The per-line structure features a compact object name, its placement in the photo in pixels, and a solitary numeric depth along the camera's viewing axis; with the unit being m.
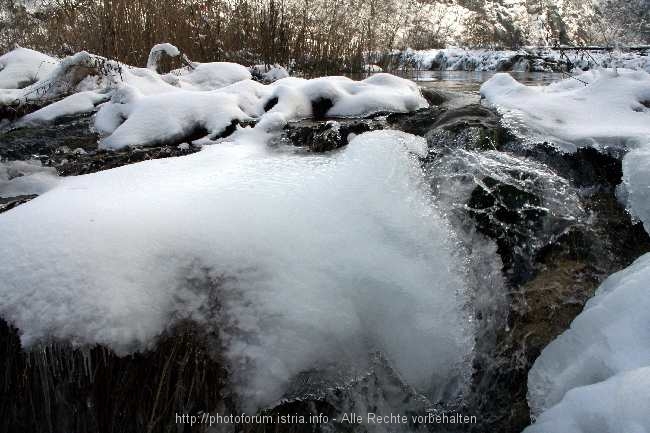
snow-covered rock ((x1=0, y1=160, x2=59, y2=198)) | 1.65
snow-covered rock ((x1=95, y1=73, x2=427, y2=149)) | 2.11
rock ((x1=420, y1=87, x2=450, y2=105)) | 2.96
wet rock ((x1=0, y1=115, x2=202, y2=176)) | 1.86
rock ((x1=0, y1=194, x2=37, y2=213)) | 1.41
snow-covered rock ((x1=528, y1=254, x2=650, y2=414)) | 0.78
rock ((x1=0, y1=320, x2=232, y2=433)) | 0.81
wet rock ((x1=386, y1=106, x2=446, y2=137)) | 1.97
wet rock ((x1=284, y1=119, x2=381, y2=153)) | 1.82
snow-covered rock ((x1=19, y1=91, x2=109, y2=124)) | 2.55
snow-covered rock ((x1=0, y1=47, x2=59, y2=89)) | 3.40
